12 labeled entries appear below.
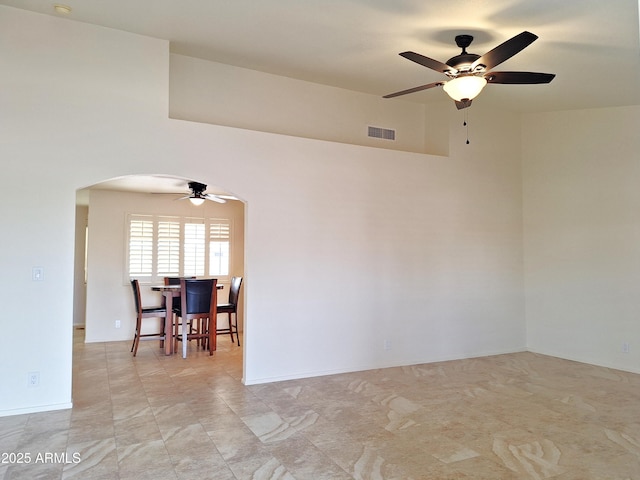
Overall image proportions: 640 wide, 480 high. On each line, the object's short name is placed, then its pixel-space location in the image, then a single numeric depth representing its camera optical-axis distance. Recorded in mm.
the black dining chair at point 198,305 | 5906
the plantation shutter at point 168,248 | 7520
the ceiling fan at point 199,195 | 6346
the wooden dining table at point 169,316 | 6082
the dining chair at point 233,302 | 6625
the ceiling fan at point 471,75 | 3270
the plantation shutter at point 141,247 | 7316
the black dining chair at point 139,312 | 6062
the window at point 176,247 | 7363
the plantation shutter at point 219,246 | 7871
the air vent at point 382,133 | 5965
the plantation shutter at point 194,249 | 7699
